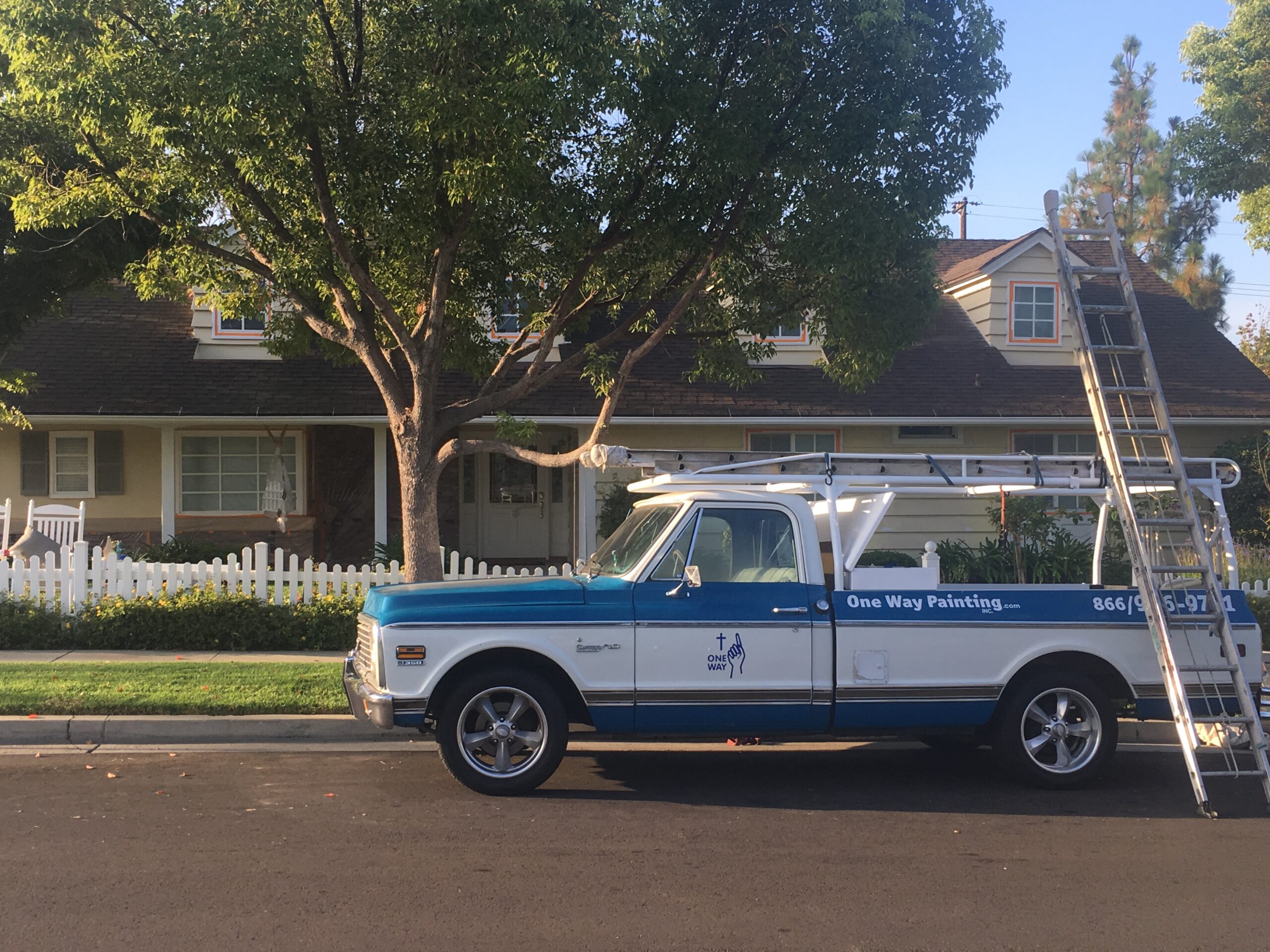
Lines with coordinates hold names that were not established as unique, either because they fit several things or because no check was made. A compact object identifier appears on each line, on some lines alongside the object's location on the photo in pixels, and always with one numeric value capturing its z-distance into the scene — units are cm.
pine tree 3102
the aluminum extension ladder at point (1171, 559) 689
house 1595
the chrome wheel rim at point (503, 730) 680
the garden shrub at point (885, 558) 1202
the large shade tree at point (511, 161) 890
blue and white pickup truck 679
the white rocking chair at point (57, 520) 1549
